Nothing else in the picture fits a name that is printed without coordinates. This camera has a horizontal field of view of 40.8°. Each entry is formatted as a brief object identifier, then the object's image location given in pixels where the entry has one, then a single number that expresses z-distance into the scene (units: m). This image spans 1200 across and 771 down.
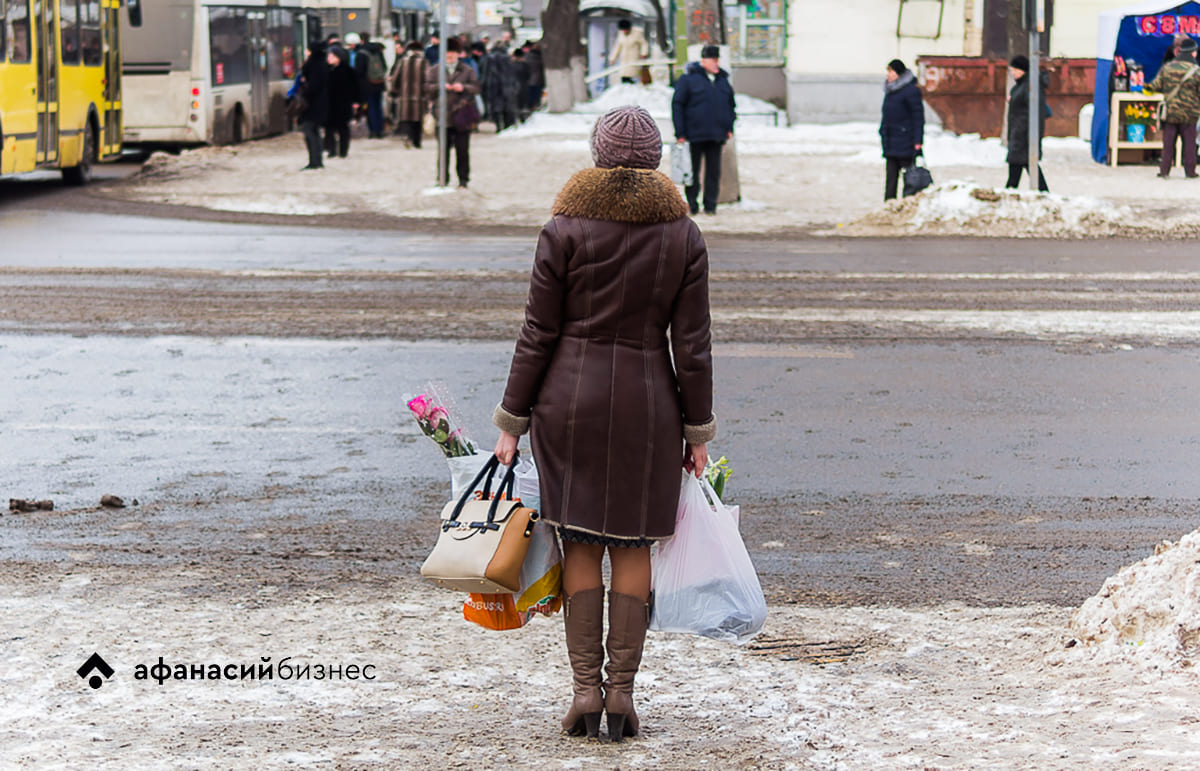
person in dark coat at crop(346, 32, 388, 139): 31.03
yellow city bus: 19.45
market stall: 24.94
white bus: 25.69
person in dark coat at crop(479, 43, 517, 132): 33.50
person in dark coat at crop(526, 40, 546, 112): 37.97
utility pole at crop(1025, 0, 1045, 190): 18.11
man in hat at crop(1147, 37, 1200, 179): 22.44
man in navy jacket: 18.09
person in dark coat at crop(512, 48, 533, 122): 35.22
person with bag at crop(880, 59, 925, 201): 18.25
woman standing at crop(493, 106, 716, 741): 4.03
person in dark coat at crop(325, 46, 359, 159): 25.27
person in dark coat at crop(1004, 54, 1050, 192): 19.14
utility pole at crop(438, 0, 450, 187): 20.00
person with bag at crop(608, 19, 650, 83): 36.47
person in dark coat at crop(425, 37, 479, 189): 20.33
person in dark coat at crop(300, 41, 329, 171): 24.02
